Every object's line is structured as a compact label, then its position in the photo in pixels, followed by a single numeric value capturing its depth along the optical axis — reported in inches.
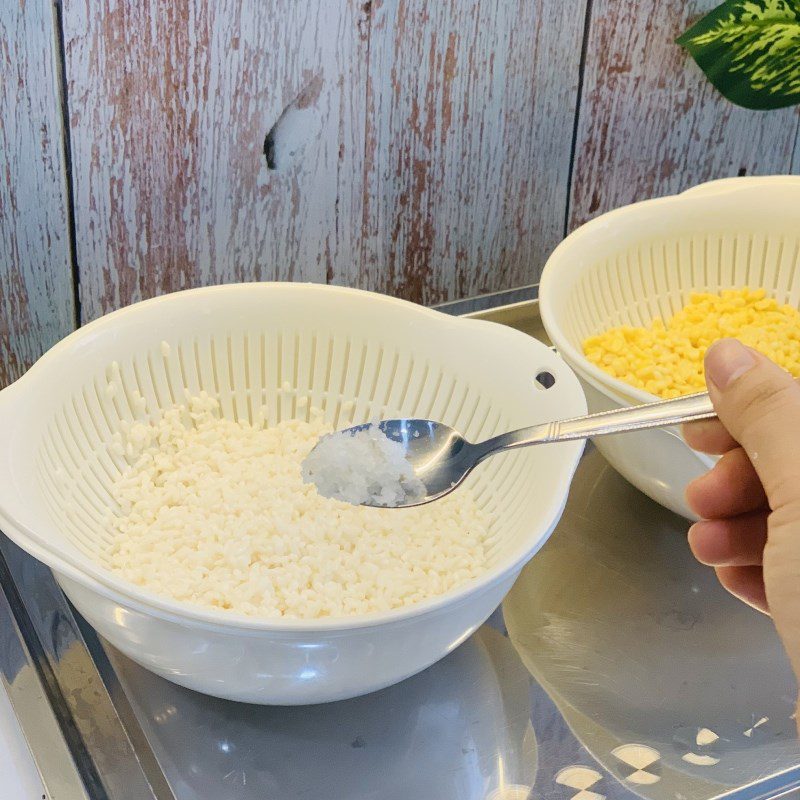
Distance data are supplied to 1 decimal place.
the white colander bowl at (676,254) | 39.7
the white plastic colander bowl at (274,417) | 24.0
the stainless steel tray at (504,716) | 27.3
